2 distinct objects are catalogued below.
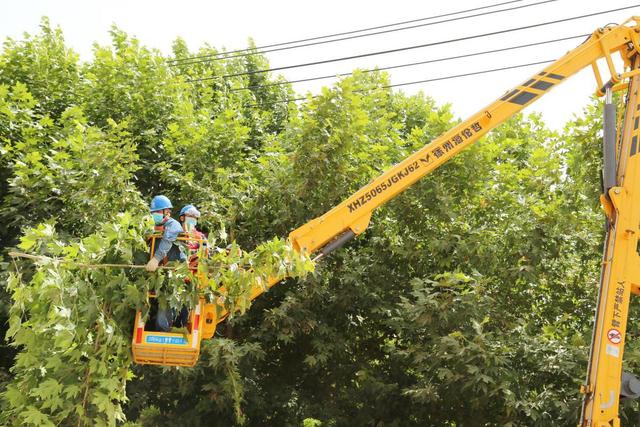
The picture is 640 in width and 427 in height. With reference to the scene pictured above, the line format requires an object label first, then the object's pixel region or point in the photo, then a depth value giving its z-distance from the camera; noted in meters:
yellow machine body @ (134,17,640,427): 8.08
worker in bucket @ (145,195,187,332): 7.52
